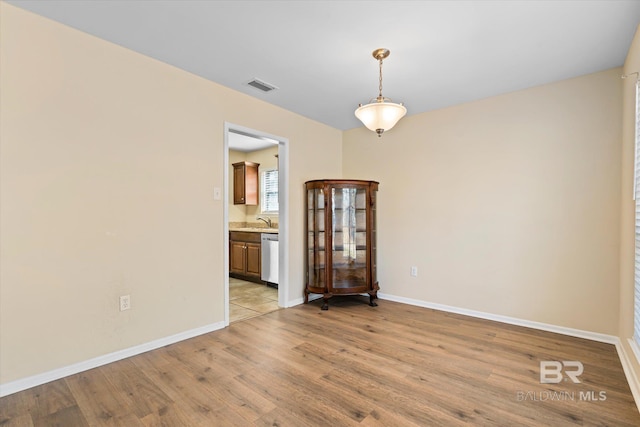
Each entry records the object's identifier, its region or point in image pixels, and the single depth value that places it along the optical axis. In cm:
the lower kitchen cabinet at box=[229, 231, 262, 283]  528
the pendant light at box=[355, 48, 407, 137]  248
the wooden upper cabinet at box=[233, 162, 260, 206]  607
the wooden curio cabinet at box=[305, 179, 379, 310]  397
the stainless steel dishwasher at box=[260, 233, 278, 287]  494
